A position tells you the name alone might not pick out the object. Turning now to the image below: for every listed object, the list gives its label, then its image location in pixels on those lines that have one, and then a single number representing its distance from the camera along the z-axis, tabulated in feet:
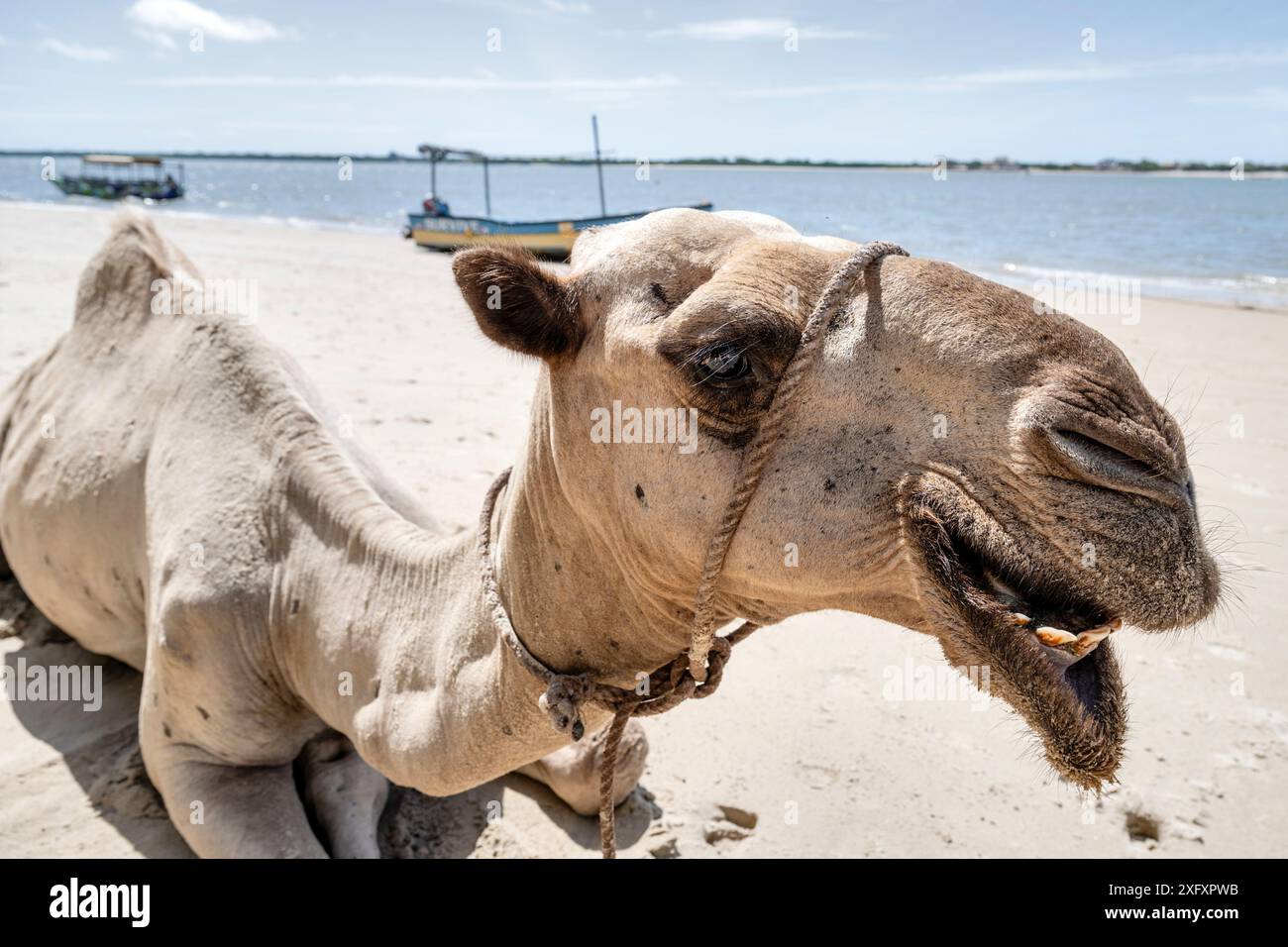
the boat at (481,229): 91.33
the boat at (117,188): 174.60
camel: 4.91
